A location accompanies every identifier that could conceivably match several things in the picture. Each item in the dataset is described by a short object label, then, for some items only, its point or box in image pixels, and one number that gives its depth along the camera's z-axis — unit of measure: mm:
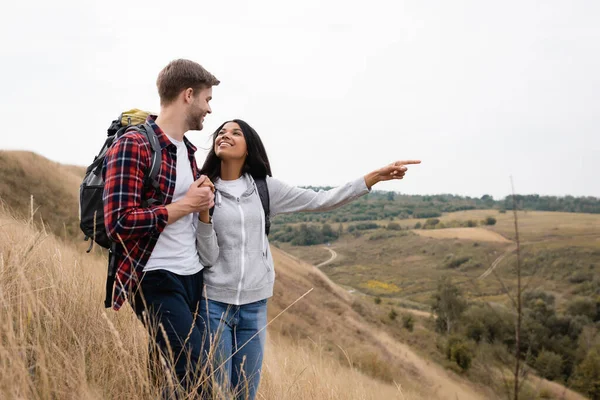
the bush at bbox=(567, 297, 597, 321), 54019
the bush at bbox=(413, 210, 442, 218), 150712
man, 2027
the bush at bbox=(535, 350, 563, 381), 34175
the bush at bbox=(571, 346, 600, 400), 32647
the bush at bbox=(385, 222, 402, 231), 131750
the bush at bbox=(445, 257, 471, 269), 98938
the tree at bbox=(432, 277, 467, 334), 49531
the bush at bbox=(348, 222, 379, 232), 137112
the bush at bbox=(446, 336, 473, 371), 32438
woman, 2504
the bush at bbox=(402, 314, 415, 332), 40000
